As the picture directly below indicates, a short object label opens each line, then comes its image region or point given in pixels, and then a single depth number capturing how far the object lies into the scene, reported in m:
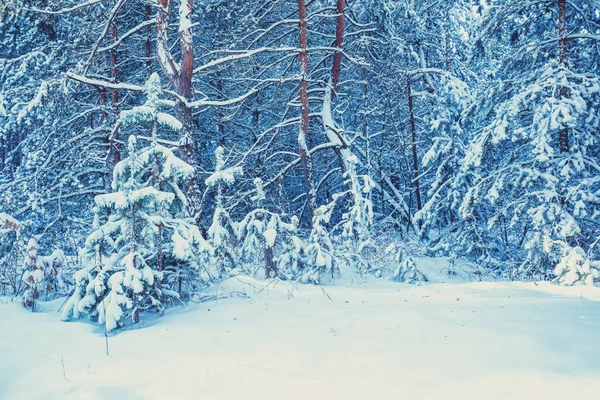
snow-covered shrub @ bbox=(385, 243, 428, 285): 9.62
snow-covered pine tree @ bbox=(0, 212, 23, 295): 7.61
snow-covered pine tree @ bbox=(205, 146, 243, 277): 7.84
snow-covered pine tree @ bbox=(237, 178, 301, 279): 8.87
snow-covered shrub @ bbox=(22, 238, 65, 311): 6.62
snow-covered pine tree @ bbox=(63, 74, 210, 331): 5.80
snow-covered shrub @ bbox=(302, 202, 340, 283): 8.67
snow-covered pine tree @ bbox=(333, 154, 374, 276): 10.41
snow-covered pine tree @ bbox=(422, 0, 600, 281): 8.76
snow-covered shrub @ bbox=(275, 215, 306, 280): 9.00
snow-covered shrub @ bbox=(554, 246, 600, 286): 7.87
